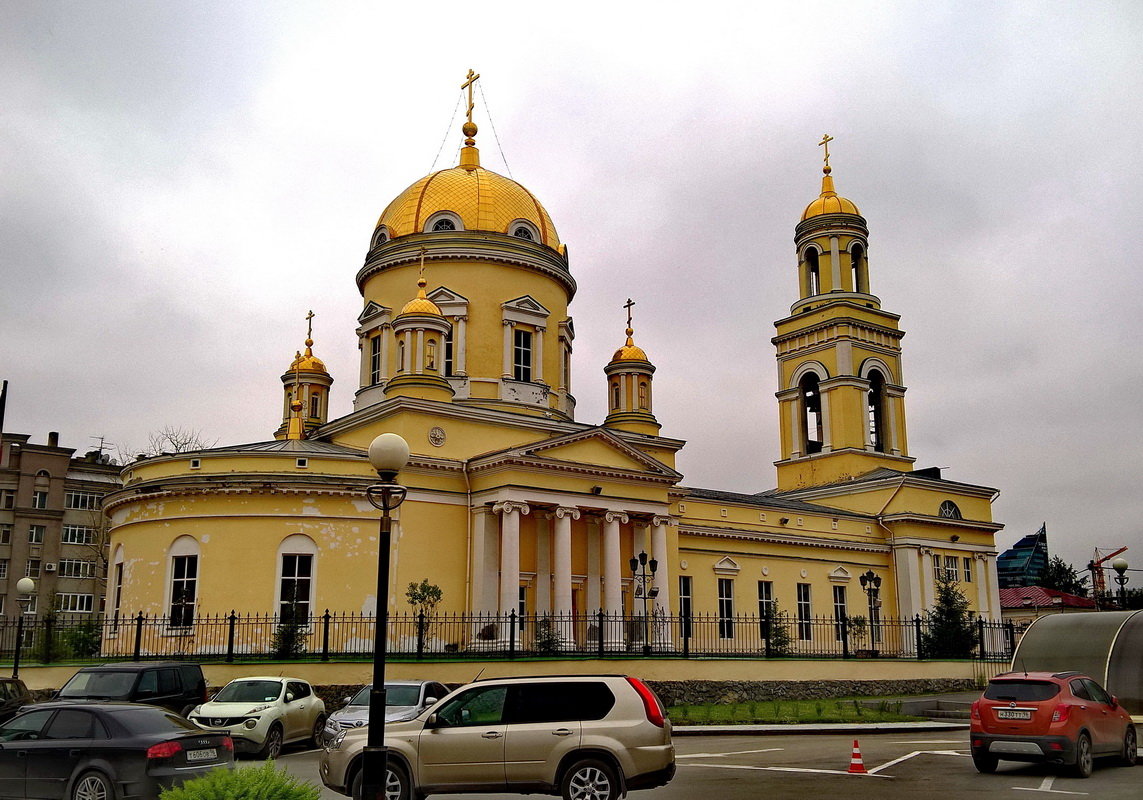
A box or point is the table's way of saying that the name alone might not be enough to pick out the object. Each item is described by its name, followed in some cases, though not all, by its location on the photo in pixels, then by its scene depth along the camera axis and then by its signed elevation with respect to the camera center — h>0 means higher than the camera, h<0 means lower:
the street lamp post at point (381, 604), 10.20 +0.41
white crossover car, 18.28 -1.17
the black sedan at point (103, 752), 12.23 -1.20
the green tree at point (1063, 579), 79.31 +4.25
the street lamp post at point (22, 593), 23.70 +1.33
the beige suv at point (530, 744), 12.43 -1.14
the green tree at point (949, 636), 36.47 +0.12
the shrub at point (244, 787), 8.17 -1.06
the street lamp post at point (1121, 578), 29.17 +1.64
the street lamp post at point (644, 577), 33.16 +2.11
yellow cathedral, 32.25 +5.50
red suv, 15.55 -1.20
